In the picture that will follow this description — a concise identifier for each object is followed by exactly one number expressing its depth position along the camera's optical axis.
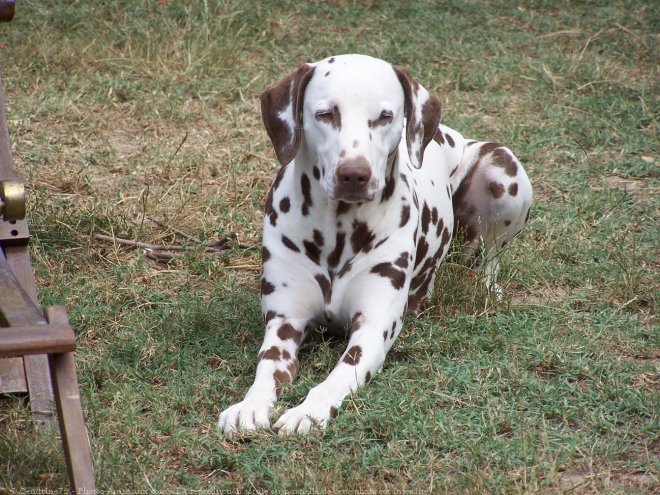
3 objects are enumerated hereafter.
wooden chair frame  4.70
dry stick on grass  9.58
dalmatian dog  6.96
